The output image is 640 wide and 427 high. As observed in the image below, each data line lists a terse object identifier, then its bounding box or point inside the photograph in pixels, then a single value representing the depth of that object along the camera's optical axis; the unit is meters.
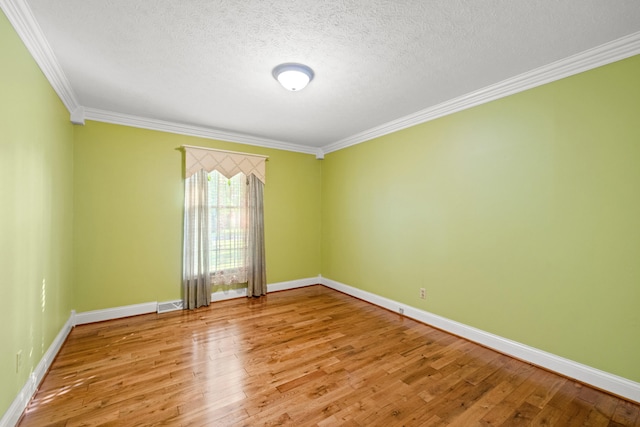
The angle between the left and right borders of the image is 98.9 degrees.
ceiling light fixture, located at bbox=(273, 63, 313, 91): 2.32
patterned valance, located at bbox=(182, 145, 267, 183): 3.87
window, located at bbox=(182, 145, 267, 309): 3.88
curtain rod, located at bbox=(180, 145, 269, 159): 3.86
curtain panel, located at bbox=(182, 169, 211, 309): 3.86
